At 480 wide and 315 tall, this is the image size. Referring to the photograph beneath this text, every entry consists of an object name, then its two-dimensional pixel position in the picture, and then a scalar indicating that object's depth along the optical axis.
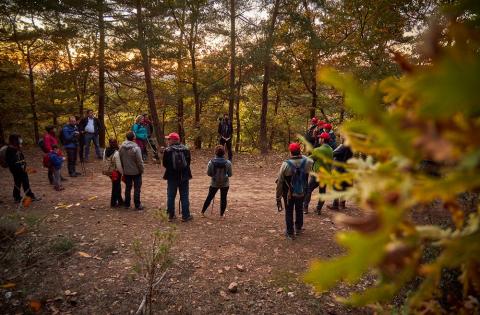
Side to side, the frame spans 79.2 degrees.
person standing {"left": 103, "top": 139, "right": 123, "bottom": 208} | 7.27
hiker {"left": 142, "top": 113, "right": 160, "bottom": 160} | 13.19
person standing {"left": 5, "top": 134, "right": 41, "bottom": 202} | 7.36
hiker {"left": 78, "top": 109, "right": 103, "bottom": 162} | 12.44
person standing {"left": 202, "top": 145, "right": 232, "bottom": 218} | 6.95
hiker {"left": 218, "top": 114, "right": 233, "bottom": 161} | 13.13
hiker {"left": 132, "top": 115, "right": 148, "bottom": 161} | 12.36
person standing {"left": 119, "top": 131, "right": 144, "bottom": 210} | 7.14
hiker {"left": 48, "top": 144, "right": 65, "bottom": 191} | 8.59
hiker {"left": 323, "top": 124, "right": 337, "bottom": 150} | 8.50
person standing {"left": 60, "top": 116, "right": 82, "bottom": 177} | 9.92
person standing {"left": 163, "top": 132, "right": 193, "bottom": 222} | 6.71
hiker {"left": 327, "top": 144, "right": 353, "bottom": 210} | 7.01
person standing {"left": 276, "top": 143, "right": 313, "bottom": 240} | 5.95
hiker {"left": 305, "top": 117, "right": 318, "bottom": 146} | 10.35
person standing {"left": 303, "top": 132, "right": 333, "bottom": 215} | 6.58
